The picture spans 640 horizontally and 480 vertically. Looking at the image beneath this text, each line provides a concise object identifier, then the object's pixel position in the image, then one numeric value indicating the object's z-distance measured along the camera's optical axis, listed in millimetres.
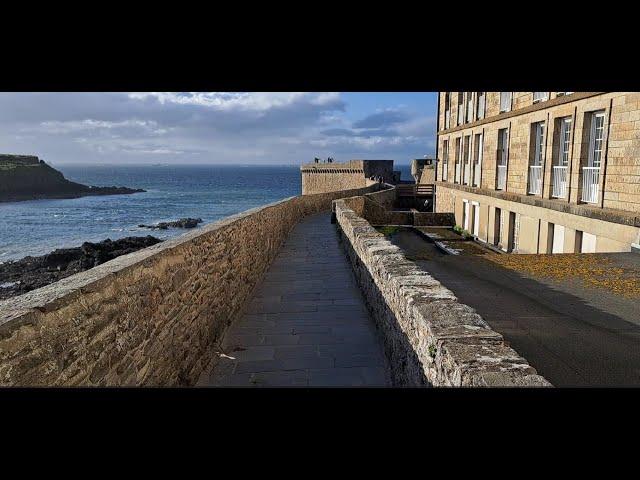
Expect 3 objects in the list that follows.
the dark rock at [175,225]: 53188
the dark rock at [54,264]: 25044
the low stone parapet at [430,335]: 3012
